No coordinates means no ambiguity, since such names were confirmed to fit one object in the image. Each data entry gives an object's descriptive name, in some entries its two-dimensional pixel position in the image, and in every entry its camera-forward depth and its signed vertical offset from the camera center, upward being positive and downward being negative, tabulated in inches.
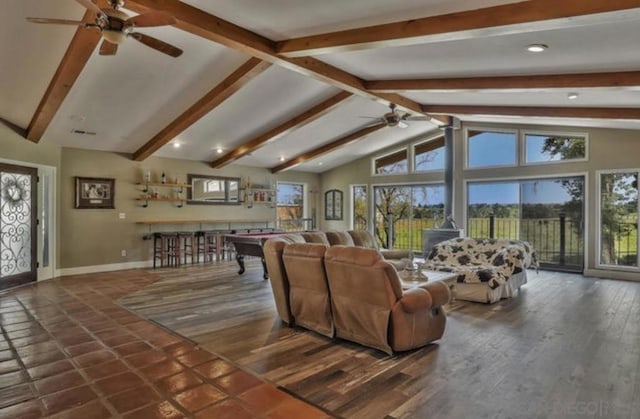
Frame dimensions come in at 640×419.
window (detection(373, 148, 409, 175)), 426.9 +55.5
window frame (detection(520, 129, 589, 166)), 301.7 +58.7
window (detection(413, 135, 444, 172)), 400.2 +61.1
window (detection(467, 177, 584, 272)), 311.7 -4.0
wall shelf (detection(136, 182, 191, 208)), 335.3 +15.4
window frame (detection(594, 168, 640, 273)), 295.5 -12.3
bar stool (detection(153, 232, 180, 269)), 331.0 -34.0
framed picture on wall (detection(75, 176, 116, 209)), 301.7 +14.6
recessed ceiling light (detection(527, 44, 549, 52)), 148.4 +66.1
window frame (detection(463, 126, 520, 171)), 339.6 +65.5
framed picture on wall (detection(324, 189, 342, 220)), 484.7 +8.1
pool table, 269.2 -26.3
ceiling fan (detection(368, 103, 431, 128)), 273.7 +69.1
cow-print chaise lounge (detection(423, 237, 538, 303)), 207.8 -34.5
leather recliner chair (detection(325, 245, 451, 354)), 129.1 -33.6
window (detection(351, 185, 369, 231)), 462.9 +2.9
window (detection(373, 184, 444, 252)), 403.0 -2.9
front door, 243.0 -10.6
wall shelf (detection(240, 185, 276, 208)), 413.7 +16.8
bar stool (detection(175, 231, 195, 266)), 337.7 -33.9
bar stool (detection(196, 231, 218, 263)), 354.6 -32.6
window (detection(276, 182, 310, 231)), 461.1 +5.4
